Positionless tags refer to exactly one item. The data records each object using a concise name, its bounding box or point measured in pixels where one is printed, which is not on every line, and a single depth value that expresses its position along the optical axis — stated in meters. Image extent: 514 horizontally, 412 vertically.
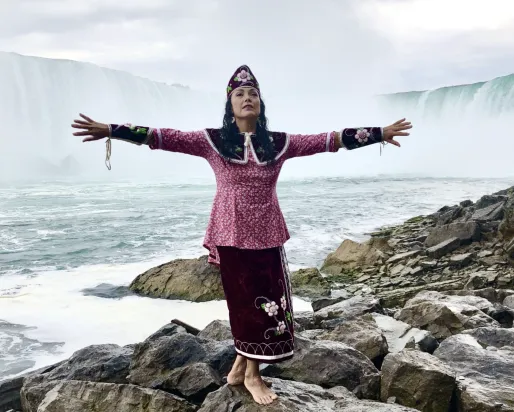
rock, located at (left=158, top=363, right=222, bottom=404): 4.15
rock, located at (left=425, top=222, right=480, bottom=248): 11.96
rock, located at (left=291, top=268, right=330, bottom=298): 10.75
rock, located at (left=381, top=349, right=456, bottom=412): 3.92
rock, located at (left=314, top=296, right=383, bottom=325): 6.69
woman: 3.48
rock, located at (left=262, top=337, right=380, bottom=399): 4.24
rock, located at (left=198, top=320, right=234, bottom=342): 5.57
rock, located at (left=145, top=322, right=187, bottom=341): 5.40
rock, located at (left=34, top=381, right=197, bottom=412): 3.95
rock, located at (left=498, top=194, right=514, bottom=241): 11.16
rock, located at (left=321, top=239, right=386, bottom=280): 12.31
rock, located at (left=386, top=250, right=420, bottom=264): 12.17
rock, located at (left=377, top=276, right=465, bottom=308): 9.34
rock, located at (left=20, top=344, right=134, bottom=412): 4.64
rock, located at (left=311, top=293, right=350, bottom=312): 8.50
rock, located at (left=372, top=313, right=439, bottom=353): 5.28
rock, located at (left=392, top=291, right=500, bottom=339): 5.86
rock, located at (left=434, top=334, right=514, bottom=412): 3.78
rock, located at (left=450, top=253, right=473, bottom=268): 11.04
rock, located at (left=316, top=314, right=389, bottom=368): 4.88
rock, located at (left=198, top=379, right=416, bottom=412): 3.47
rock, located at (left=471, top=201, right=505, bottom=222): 12.92
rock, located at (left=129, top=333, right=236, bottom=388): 4.51
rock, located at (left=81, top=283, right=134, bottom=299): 11.02
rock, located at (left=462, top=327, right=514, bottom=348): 5.05
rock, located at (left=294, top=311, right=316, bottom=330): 6.36
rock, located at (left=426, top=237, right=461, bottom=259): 11.80
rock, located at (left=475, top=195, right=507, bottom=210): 15.19
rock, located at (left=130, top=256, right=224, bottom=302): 10.22
